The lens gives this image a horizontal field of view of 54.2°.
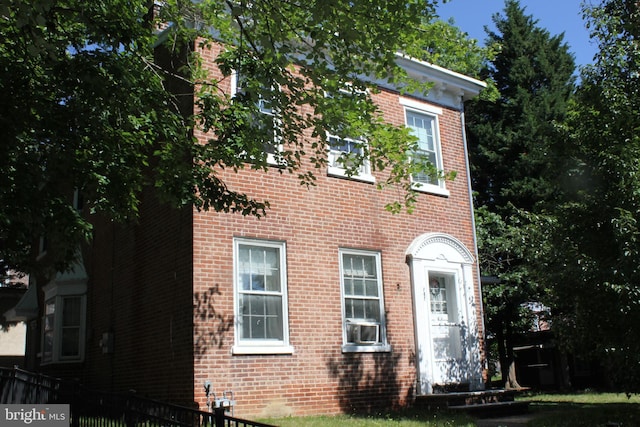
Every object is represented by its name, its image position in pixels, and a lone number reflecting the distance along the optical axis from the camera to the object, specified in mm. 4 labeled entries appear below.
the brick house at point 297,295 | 10531
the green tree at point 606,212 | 9469
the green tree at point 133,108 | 7898
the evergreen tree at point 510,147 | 19188
